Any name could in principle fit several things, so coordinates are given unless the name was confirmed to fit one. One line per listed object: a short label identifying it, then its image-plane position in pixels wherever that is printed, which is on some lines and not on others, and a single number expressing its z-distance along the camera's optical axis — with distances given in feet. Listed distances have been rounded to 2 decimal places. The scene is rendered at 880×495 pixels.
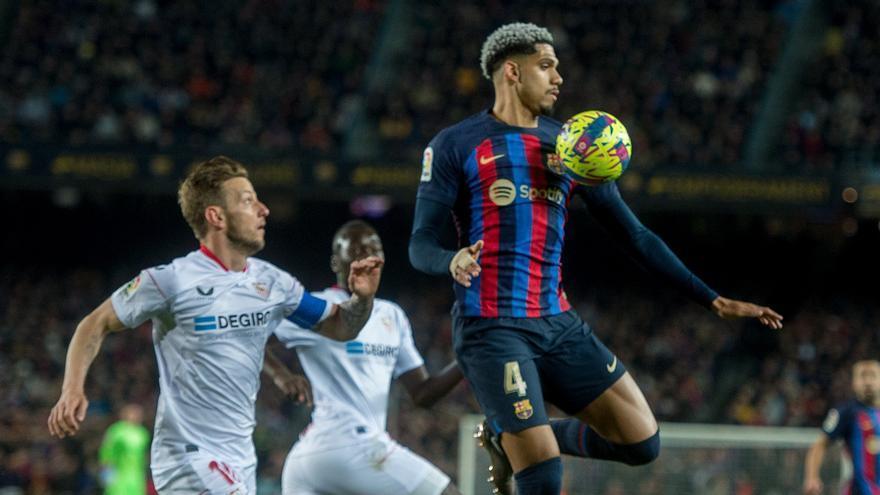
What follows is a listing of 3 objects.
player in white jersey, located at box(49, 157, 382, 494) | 32.89
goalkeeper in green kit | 83.35
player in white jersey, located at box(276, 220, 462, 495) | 40.60
